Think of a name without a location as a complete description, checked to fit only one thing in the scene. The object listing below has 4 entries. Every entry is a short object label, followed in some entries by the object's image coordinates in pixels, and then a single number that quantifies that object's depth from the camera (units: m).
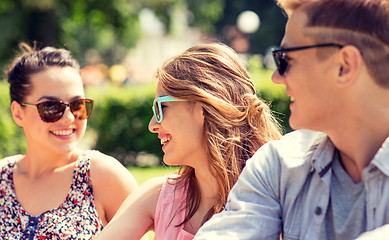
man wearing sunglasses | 1.78
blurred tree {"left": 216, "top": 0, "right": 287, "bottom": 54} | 35.38
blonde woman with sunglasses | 2.68
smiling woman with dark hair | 3.36
